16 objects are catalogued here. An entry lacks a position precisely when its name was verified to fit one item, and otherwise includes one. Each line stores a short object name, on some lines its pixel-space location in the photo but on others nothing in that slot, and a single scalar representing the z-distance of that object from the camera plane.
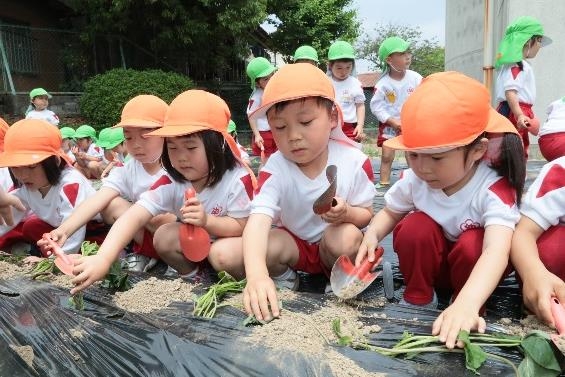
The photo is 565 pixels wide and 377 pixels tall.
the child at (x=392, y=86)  4.53
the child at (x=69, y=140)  5.95
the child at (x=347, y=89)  4.74
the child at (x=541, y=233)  1.35
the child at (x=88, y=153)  5.84
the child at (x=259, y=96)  5.03
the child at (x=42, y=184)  2.34
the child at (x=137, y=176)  2.40
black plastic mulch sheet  1.11
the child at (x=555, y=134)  1.75
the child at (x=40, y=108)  7.37
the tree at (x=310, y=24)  14.68
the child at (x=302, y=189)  1.63
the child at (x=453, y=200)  1.33
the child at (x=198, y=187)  1.91
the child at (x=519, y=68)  3.71
